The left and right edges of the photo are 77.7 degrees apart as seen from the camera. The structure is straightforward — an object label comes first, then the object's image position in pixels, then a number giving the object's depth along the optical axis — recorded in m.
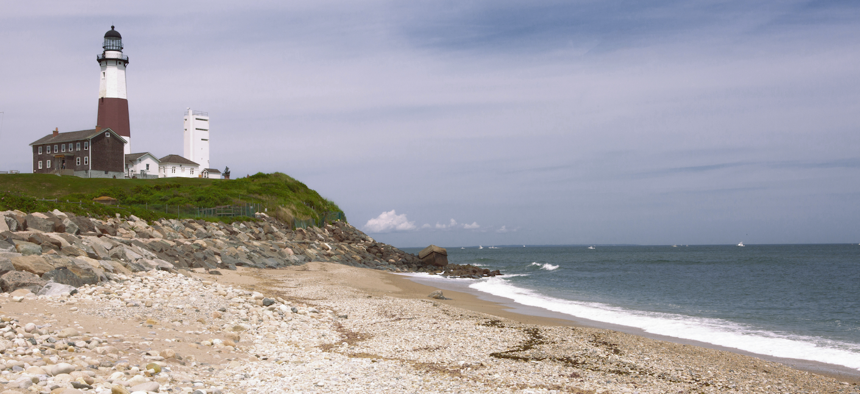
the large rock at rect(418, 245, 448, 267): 47.94
